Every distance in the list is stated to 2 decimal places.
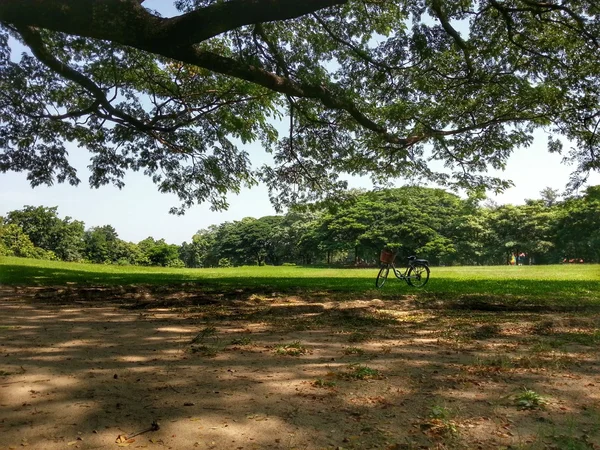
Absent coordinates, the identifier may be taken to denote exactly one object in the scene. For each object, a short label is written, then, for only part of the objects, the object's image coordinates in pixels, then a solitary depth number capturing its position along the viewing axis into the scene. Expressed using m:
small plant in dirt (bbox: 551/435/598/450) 2.44
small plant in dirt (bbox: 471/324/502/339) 5.65
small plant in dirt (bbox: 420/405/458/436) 2.65
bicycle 13.28
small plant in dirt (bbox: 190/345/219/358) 4.47
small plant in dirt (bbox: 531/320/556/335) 5.94
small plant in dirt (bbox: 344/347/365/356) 4.62
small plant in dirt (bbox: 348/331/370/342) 5.34
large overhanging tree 10.34
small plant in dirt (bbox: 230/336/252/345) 5.02
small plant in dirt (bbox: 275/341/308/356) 4.56
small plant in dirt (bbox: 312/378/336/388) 3.48
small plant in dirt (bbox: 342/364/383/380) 3.70
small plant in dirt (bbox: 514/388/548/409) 3.04
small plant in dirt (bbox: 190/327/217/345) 5.09
